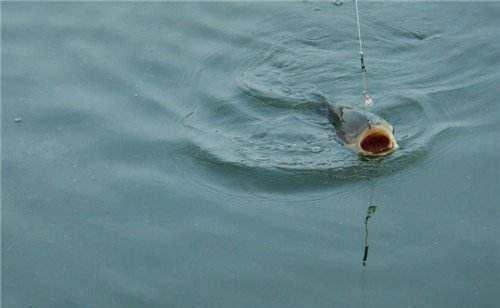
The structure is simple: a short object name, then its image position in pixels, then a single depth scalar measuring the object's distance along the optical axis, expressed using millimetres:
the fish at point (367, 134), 7789
